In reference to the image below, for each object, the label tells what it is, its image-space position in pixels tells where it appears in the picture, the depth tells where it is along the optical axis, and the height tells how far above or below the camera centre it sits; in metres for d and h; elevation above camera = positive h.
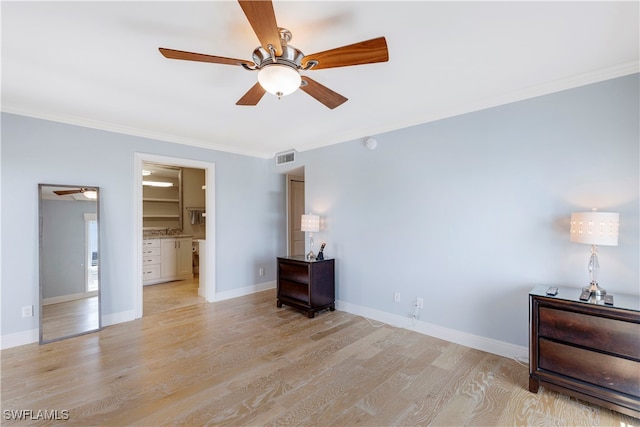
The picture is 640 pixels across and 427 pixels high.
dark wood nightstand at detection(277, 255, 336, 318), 3.68 -0.96
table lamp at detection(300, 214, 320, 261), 3.99 -0.17
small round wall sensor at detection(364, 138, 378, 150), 3.57 +0.85
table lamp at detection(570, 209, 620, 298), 1.97 -0.13
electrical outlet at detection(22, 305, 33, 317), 2.96 -1.01
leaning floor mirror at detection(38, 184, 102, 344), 3.07 -0.55
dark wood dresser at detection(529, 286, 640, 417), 1.81 -0.93
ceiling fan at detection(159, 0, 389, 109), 1.49 +0.88
